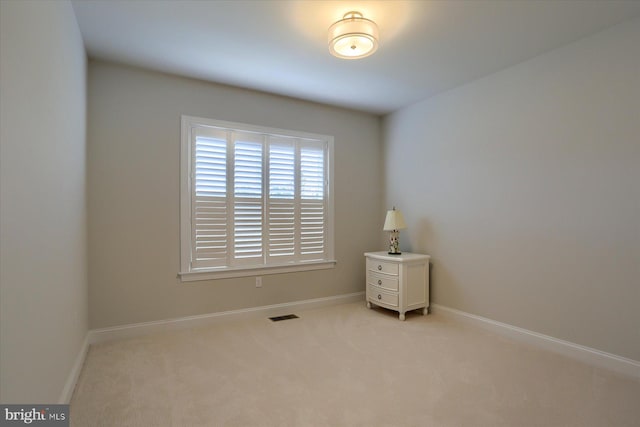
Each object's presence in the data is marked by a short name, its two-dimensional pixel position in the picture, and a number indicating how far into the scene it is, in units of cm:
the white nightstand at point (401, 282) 384
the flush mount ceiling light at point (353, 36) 242
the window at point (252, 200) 359
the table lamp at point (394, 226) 417
